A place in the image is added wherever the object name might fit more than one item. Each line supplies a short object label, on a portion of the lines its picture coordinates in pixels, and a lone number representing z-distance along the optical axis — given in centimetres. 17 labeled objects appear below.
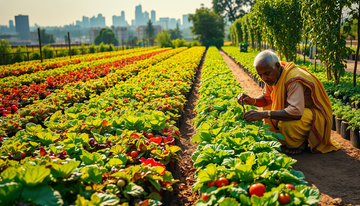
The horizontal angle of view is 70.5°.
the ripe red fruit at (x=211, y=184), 183
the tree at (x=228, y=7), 6375
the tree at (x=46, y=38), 10290
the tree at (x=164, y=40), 4522
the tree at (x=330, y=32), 655
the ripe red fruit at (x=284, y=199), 157
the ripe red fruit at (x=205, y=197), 176
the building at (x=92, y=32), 17975
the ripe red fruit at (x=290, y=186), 175
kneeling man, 313
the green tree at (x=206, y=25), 5344
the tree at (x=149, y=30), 10356
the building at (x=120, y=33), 17851
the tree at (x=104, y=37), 9581
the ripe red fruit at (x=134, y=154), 233
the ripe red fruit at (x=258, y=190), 168
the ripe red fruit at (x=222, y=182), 181
